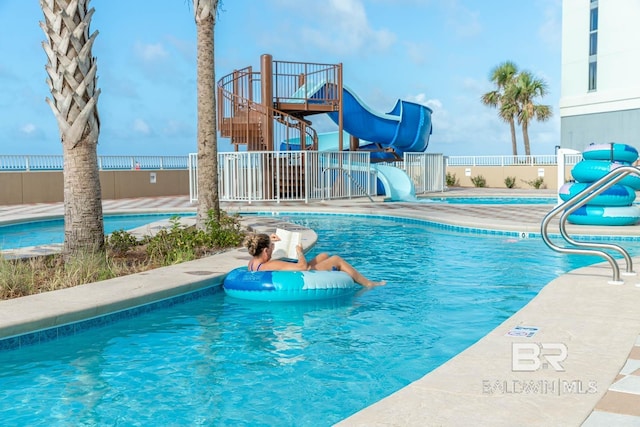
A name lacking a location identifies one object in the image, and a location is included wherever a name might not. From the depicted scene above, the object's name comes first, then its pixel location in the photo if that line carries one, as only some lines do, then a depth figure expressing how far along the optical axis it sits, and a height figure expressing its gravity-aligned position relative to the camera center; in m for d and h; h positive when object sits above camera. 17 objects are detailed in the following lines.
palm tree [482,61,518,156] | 45.94 +5.70
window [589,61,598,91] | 38.50 +5.97
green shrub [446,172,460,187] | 35.00 -0.34
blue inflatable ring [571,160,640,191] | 13.04 +0.02
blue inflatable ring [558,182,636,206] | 13.30 -0.48
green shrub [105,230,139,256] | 9.70 -1.01
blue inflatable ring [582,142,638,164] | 13.30 +0.40
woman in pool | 7.61 -1.06
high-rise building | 35.62 +5.93
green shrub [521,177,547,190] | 32.69 -0.53
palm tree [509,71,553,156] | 44.94 +5.23
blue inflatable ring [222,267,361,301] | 7.32 -1.27
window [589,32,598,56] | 38.31 +7.85
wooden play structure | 21.52 +2.48
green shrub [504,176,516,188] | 33.78 -0.47
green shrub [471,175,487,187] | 34.62 -0.41
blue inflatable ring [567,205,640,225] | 13.29 -0.91
